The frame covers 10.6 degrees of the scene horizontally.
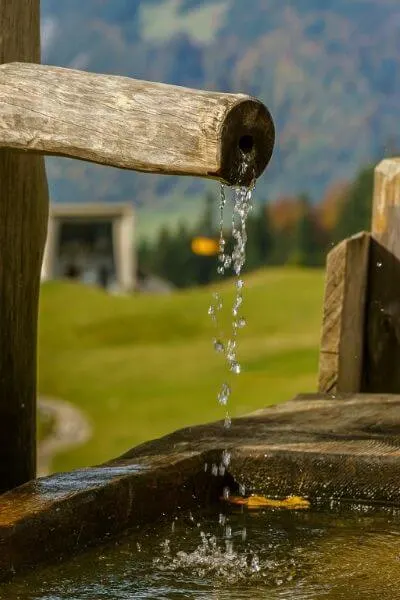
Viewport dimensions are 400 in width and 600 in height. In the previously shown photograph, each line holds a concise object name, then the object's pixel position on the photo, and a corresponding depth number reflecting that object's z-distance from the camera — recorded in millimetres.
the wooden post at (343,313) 7870
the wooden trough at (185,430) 4774
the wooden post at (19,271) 6210
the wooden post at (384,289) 7959
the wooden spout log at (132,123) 4623
